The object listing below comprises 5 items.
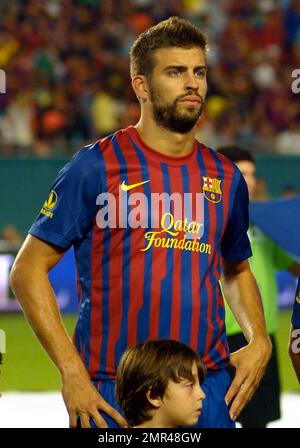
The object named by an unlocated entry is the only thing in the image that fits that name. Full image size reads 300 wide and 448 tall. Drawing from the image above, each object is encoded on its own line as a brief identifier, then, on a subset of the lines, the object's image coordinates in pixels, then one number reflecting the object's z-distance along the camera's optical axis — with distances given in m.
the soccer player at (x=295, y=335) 9.02
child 7.67
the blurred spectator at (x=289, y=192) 26.56
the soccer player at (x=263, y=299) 12.89
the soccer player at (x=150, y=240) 8.05
